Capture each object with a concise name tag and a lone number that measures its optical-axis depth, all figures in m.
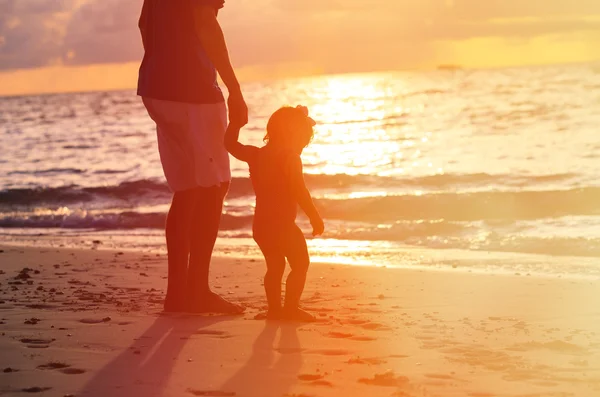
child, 4.73
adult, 4.59
